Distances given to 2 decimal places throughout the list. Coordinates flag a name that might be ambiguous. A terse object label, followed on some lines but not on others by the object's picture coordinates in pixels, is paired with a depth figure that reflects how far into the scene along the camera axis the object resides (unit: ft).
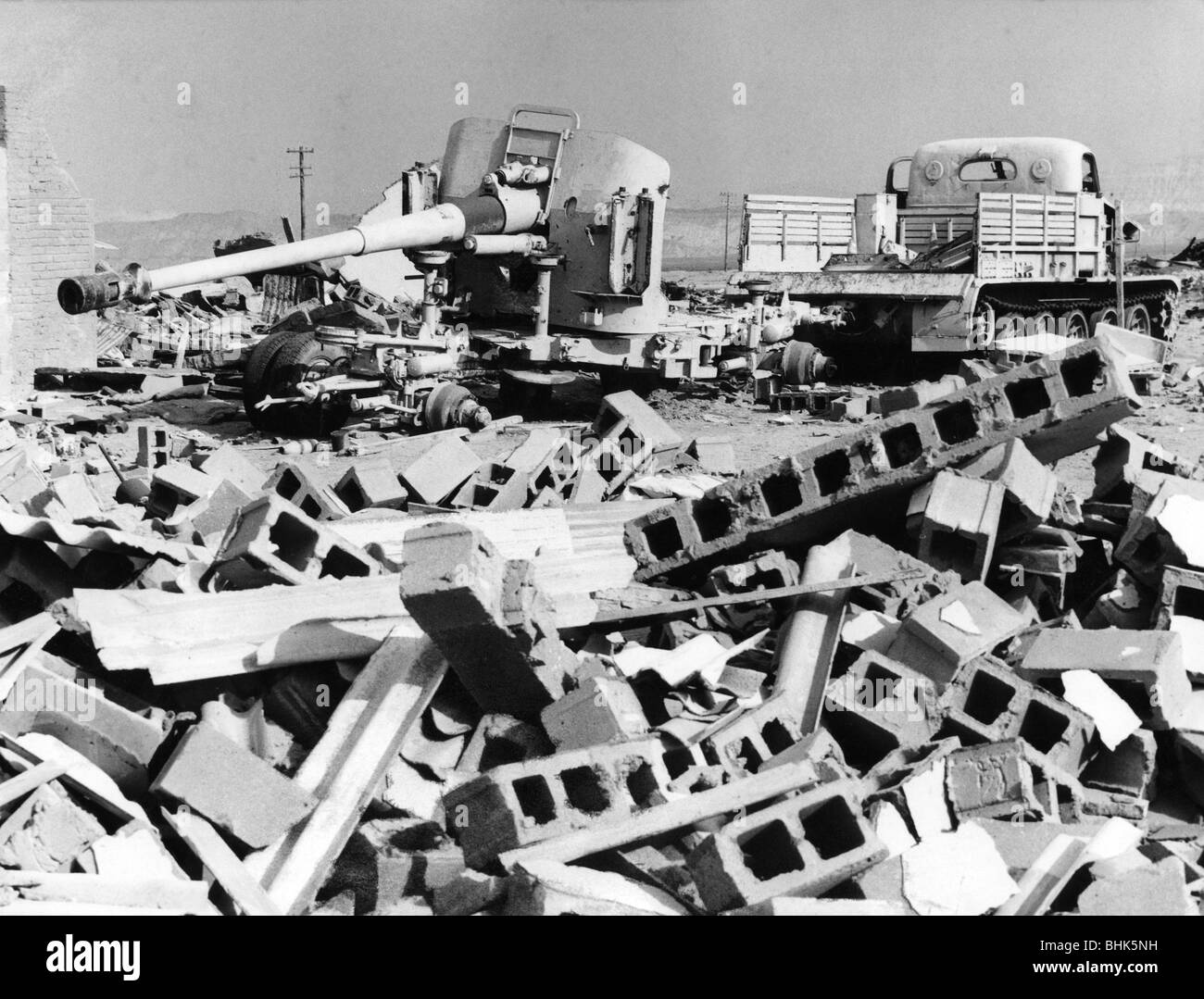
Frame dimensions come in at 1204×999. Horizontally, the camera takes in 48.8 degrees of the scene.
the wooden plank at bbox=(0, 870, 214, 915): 10.23
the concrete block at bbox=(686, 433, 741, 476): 24.44
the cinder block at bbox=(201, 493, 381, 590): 14.76
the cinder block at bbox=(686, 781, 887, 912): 10.13
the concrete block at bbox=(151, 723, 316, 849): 11.25
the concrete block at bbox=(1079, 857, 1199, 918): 10.46
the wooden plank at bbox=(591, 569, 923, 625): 14.67
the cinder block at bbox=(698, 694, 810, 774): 12.28
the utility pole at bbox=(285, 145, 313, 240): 146.51
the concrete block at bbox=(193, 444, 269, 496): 21.18
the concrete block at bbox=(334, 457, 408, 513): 20.27
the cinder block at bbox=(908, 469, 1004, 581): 15.55
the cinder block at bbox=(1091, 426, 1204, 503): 18.20
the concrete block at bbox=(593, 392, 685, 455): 24.40
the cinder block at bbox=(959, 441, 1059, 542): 15.65
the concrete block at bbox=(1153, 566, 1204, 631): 14.99
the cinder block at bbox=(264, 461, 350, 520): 18.93
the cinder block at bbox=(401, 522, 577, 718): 11.41
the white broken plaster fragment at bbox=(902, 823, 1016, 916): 10.75
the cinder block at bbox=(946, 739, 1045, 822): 11.87
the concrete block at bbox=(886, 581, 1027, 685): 13.66
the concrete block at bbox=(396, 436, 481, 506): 20.67
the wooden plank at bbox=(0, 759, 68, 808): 11.01
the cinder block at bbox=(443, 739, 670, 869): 10.77
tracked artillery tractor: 46.93
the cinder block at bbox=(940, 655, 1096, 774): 13.01
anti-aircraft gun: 35.50
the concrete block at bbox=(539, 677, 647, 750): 11.73
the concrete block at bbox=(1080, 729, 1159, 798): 13.12
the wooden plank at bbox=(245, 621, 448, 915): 11.05
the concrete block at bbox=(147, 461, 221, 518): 19.81
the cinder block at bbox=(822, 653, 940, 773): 13.09
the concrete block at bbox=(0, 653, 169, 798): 12.19
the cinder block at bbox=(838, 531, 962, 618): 15.17
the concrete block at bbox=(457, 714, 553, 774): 12.36
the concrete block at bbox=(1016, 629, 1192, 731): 13.35
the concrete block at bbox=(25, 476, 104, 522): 18.35
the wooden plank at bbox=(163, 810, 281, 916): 10.55
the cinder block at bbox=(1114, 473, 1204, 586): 15.69
